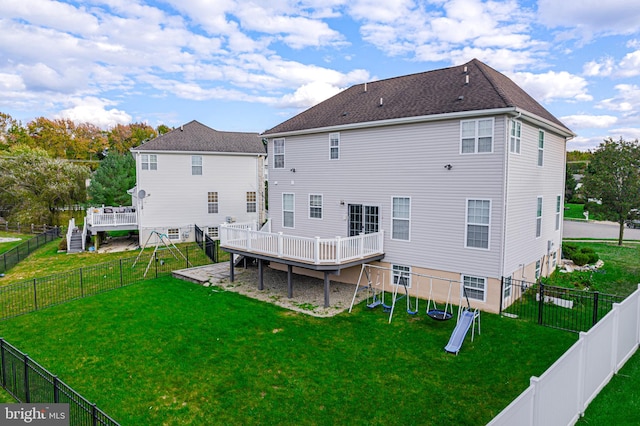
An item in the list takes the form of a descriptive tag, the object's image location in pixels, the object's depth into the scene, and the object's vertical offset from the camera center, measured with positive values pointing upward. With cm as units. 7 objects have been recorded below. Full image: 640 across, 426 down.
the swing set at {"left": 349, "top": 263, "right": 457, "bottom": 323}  1260 -371
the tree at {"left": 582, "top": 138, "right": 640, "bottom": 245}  2414 +71
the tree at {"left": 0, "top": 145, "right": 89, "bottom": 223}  3416 +54
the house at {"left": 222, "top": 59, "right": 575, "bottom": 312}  1206 +47
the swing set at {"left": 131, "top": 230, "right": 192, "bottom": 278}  1775 -361
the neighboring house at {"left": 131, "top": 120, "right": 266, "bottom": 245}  2492 +68
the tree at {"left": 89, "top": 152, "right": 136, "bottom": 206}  3136 +66
